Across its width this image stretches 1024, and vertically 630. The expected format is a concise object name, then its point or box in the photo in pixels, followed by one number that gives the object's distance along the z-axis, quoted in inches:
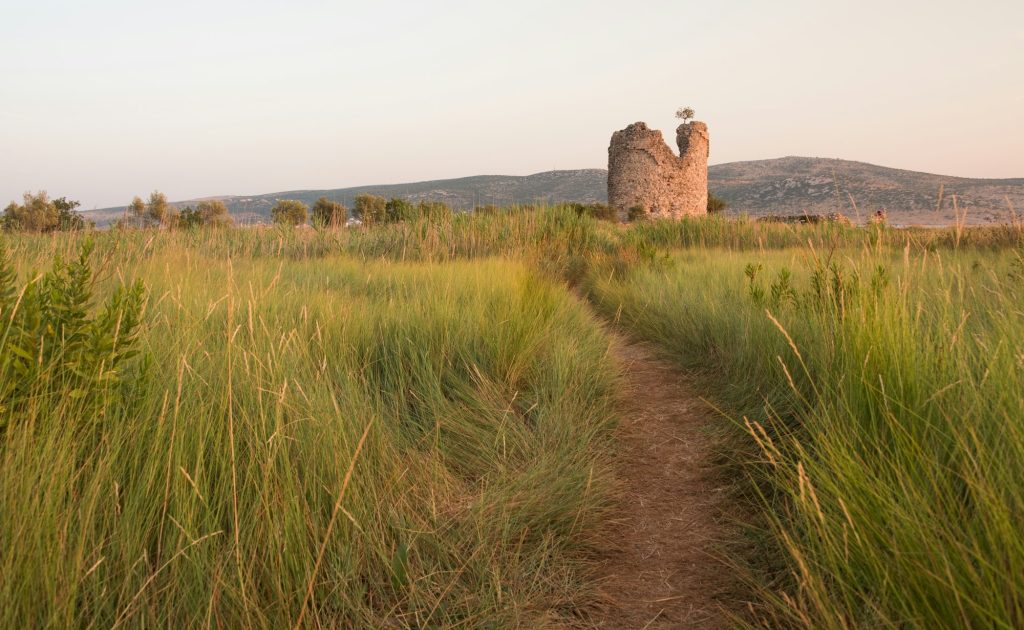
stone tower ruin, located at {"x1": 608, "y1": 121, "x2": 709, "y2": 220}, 1219.9
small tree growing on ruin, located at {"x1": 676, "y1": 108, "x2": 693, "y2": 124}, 1563.7
